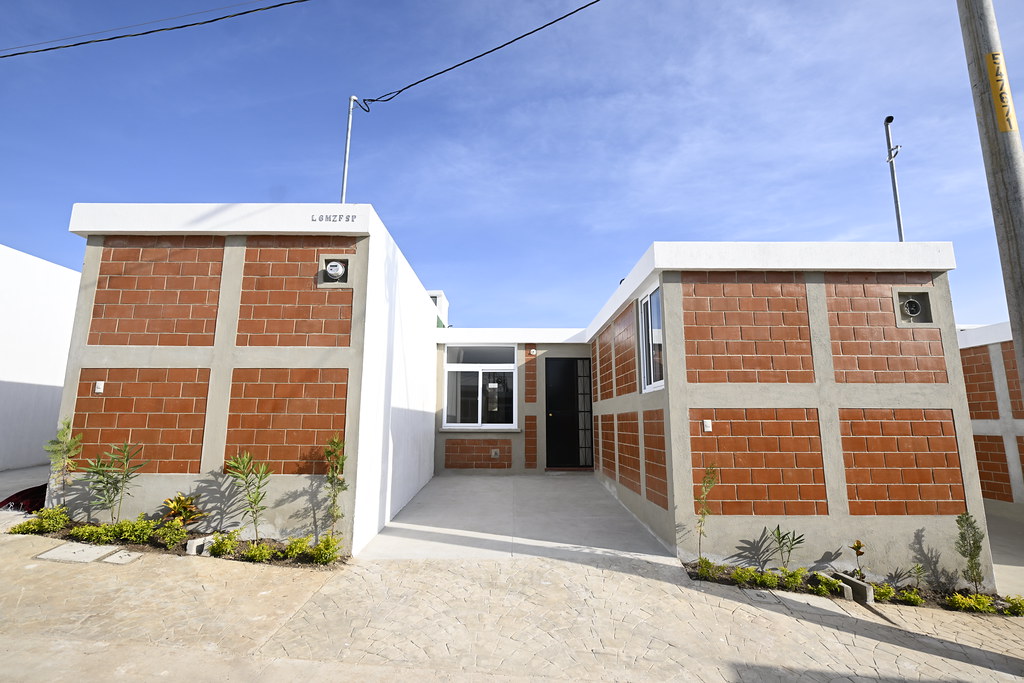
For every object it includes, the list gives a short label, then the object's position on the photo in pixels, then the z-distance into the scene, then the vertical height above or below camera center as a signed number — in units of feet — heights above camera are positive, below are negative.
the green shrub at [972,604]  12.78 -5.25
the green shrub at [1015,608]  12.67 -5.29
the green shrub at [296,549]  13.70 -4.04
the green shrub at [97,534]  13.96 -3.70
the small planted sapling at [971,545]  13.69 -3.87
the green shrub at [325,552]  13.58 -4.11
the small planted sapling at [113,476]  14.62 -2.00
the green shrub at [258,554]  13.56 -4.15
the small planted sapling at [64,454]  14.64 -1.29
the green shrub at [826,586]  13.06 -4.90
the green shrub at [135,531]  14.08 -3.62
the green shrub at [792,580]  13.18 -4.74
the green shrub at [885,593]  13.01 -5.03
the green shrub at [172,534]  13.79 -3.65
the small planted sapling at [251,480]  14.40 -2.10
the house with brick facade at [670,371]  14.70 +1.52
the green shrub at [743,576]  13.29 -4.67
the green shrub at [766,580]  13.16 -4.74
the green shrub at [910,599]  13.09 -5.22
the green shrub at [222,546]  13.73 -3.96
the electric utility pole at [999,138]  8.70 +5.58
